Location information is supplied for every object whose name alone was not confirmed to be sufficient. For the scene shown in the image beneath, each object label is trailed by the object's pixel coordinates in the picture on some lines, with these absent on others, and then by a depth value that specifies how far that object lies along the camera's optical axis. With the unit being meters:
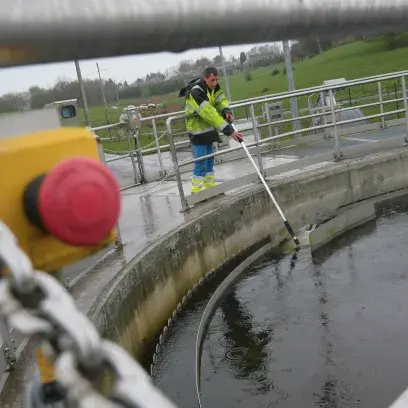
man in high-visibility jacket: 6.78
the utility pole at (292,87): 12.54
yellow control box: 1.08
